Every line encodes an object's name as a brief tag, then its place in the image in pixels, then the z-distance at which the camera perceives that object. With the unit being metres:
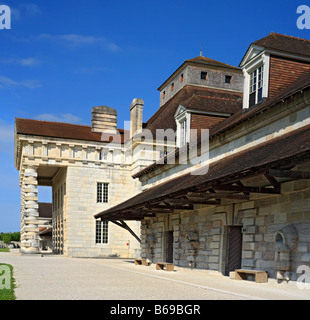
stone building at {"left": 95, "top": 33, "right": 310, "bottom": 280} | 10.59
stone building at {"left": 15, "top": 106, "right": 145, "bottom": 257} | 32.75
